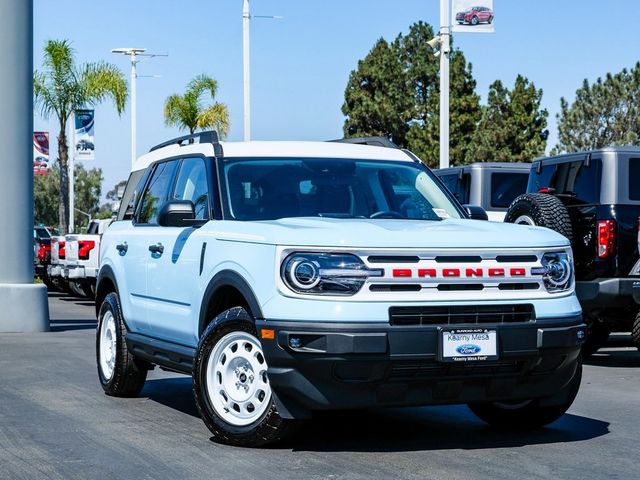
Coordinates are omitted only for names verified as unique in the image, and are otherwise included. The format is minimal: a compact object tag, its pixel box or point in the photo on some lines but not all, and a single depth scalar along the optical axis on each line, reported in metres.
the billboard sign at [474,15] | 23.59
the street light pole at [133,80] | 48.00
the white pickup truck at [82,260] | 24.61
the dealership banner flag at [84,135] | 38.62
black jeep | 11.79
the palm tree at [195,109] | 44.62
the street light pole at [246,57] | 36.53
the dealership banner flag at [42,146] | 52.18
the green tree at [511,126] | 54.53
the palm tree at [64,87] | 36.47
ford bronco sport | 6.46
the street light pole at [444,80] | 25.81
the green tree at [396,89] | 62.44
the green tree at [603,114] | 62.62
